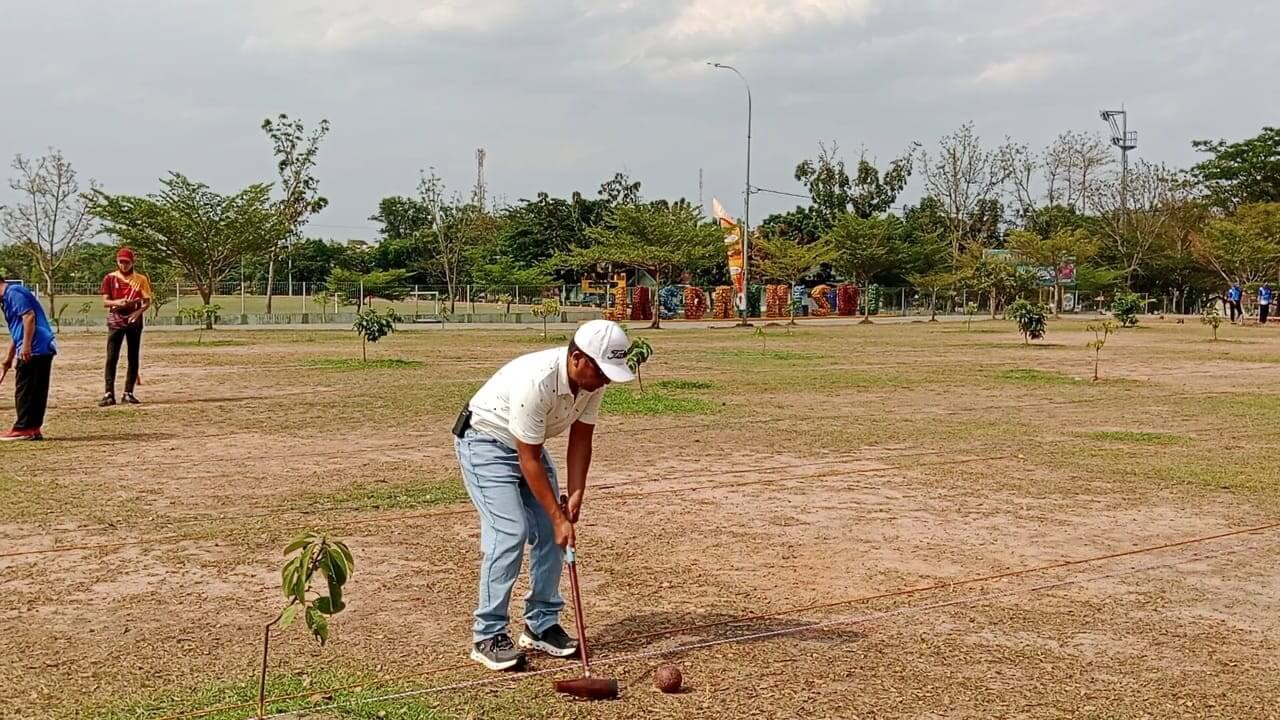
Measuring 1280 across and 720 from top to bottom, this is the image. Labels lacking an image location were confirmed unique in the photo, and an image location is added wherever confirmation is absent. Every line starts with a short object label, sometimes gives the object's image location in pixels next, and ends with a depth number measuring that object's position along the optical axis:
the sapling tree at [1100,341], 21.00
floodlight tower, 76.88
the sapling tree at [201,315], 35.83
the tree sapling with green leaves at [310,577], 4.34
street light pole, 48.25
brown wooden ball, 4.79
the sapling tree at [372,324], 23.81
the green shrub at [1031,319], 33.16
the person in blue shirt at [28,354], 11.10
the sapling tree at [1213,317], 34.59
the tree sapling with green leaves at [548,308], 37.12
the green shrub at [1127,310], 43.19
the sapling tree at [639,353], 16.36
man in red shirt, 14.41
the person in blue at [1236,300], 51.45
